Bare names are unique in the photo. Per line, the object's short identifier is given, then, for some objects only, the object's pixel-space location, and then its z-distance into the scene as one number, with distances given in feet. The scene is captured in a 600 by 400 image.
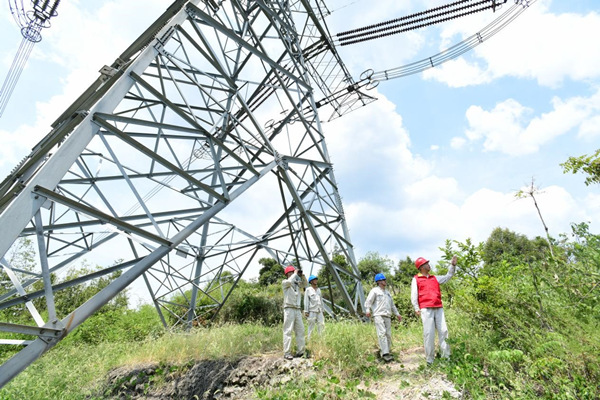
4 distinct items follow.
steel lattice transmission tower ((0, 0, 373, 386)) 11.48
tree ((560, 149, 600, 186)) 12.51
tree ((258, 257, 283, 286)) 86.36
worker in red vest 16.38
